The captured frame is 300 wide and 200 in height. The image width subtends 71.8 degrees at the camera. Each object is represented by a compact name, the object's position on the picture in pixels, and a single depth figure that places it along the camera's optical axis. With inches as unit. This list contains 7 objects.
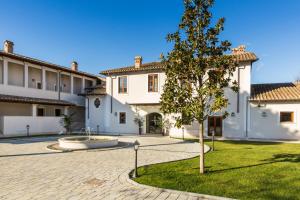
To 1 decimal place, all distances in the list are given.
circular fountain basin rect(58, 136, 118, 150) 494.5
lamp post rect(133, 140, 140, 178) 273.6
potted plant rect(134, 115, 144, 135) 892.6
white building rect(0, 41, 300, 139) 728.3
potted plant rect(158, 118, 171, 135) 815.9
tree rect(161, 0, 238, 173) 280.7
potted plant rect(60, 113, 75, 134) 923.0
